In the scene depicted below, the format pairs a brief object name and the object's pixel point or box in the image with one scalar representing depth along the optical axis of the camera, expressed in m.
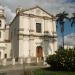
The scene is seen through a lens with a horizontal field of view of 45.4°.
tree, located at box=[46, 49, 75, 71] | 10.21
